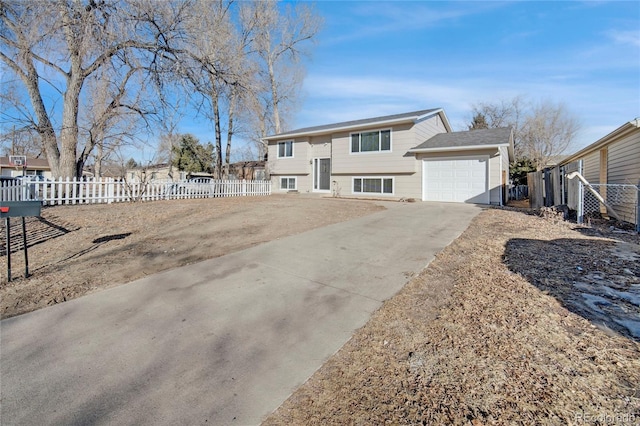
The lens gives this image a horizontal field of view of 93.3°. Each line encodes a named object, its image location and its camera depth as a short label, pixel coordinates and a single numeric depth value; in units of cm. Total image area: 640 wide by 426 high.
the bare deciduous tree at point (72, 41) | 998
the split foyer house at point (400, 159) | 1372
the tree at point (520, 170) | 2602
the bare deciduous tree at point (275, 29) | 2311
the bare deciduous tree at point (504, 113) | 3362
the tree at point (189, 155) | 3262
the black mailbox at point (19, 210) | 392
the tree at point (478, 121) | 3438
